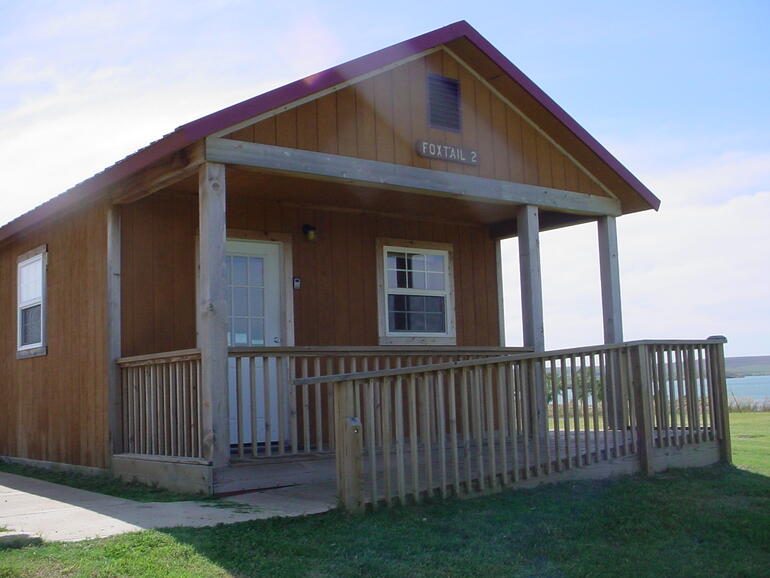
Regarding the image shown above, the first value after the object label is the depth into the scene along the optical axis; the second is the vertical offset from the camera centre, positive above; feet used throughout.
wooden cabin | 24.72 +3.04
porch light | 34.00 +5.48
